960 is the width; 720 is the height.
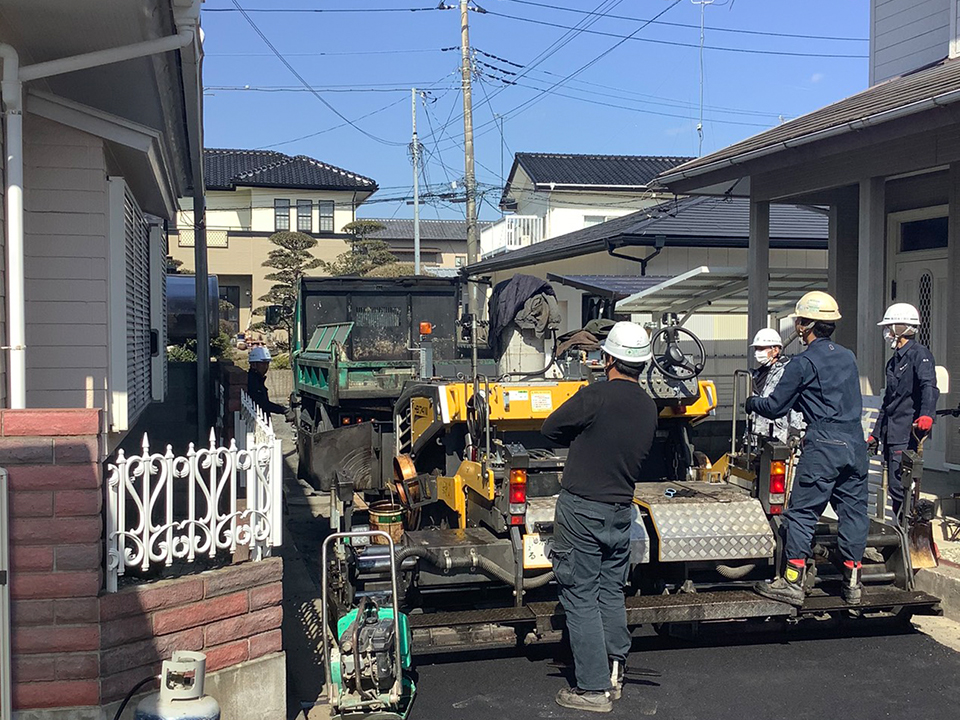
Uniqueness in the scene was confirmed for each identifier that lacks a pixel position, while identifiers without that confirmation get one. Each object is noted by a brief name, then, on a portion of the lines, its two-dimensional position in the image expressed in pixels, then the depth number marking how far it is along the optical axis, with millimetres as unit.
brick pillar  4250
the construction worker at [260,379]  11289
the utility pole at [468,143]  23688
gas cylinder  4027
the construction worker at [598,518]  5070
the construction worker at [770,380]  7265
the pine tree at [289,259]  28500
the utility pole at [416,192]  32297
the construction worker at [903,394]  7238
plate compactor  4832
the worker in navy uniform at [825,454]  5883
